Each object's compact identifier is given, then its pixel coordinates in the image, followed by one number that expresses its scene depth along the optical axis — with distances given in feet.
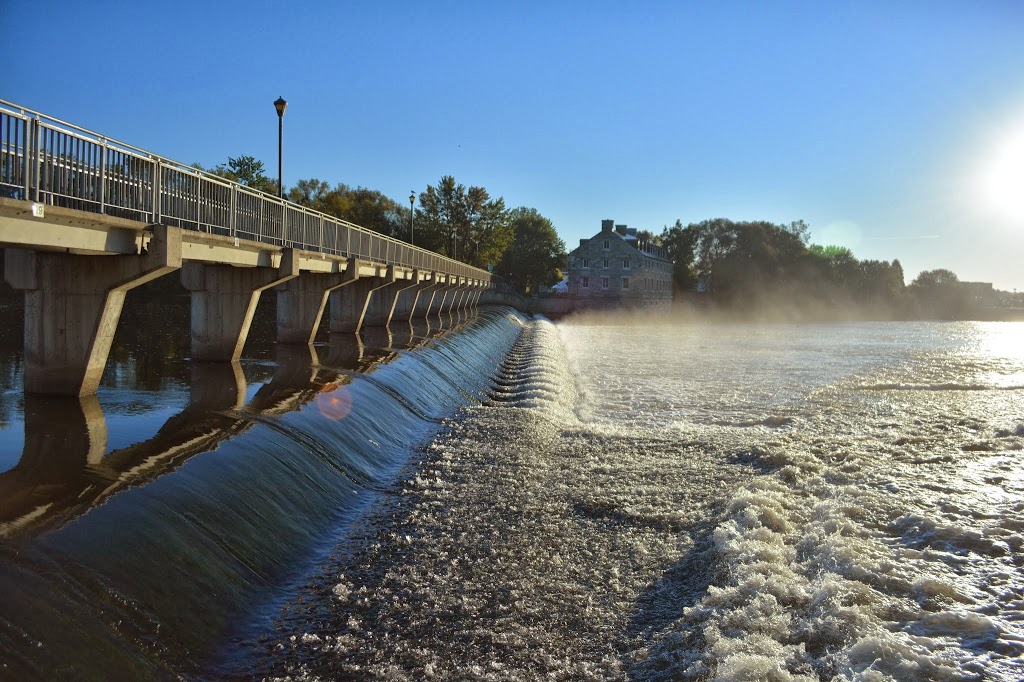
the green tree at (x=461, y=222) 343.87
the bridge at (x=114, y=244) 33.35
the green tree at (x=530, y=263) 404.98
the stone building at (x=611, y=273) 336.29
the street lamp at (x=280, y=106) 83.66
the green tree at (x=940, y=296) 450.46
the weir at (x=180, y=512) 17.72
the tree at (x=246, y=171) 222.48
